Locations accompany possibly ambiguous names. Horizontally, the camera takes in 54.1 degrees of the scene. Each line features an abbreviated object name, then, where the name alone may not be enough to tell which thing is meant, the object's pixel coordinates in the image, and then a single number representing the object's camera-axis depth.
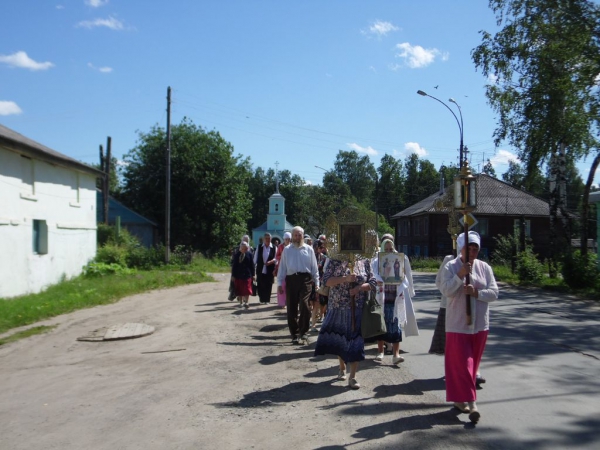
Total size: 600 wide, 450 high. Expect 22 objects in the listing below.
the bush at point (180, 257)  34.21
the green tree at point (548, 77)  20.19
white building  17.78
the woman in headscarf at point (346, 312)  7.00
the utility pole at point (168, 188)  32.06
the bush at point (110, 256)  27.37
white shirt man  10.08
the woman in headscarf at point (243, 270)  15.26
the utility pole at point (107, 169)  36.78
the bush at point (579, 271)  21.88
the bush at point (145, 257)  31.53
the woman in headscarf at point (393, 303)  8.29
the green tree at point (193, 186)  42.75
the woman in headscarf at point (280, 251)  12.85
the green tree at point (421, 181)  86.75
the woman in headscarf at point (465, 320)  5.68
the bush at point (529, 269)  25.36
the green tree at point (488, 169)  84.07
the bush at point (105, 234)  33.03
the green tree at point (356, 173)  98.19
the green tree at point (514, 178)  78.44
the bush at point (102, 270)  24.75
